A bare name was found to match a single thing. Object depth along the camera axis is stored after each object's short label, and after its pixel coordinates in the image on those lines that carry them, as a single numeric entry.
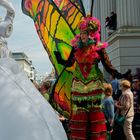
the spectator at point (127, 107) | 7.56
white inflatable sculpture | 2.20
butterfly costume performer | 5.06
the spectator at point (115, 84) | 11.06
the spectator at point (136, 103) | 9.18
